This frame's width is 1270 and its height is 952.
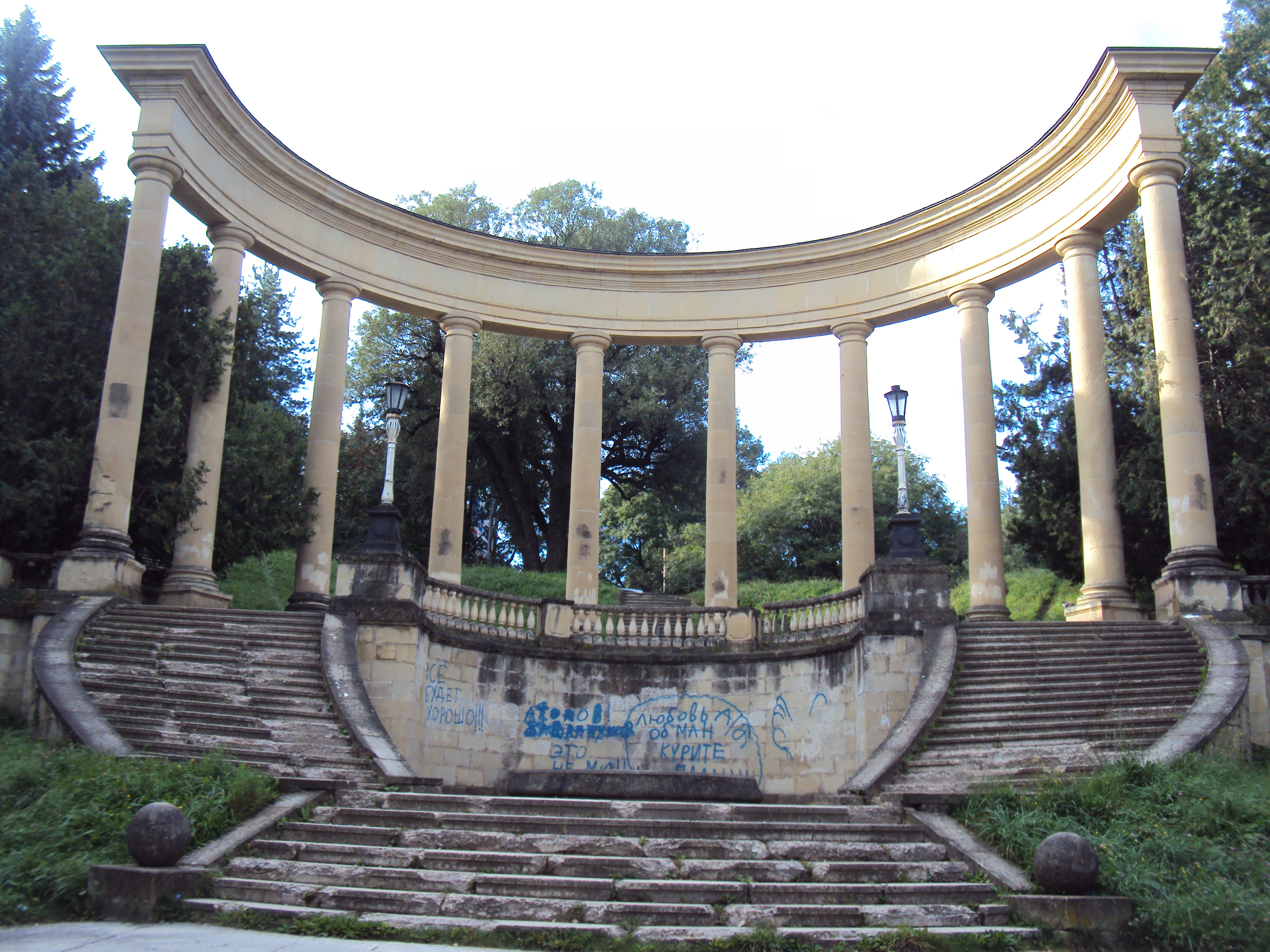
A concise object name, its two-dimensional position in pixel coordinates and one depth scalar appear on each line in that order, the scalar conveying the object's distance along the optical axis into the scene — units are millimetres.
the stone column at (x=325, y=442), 35281
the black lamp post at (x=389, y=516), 26500
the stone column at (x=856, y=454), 36906
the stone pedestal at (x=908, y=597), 26141
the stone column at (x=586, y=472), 37312
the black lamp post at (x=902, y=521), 25938
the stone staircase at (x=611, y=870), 12805
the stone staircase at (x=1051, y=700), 21281
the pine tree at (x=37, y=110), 46875
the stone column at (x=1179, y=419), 28438
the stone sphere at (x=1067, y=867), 12961
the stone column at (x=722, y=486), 37531
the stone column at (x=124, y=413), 28359
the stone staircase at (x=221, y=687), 20766
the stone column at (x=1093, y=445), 32188
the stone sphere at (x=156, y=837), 13375
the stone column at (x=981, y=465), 34281
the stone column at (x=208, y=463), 31625
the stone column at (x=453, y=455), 36969
